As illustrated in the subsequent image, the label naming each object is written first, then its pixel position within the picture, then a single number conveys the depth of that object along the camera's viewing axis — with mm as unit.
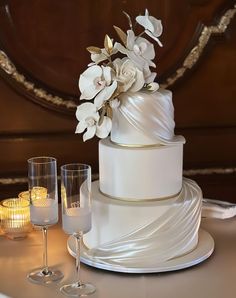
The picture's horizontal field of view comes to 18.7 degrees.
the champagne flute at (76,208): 1306
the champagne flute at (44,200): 1354
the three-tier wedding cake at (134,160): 1372
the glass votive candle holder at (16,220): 1540
